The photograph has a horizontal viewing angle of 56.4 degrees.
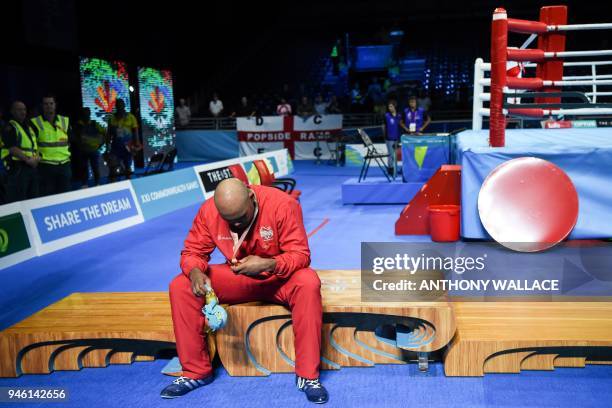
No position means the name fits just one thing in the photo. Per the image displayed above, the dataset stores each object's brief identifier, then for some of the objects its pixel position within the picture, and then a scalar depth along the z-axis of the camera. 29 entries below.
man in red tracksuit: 2.67
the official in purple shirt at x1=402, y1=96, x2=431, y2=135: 10.14
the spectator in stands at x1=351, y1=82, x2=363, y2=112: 17.69
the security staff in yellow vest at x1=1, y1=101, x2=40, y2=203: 6.43
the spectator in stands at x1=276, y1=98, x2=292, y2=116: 16.48
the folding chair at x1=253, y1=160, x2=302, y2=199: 6.52
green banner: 5.33
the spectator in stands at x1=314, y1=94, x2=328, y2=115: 17.19
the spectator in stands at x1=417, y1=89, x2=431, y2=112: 15.67
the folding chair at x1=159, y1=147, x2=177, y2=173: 12.63
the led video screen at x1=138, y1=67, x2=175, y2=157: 15.45
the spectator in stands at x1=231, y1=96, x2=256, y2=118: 17.75
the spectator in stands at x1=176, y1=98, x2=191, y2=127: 17.42
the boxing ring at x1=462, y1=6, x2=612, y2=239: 3.86
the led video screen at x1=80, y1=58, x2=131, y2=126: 12.88
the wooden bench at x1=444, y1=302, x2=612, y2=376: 2.77
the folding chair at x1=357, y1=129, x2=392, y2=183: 8.98
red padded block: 5.18
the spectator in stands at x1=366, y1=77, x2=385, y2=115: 17.25
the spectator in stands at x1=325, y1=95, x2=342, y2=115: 16.89
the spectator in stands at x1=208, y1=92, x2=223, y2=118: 17.86
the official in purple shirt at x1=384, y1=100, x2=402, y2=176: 10.15
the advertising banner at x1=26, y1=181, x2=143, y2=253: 5.91
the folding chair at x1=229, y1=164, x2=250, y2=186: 6.67
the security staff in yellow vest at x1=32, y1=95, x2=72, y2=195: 6.61
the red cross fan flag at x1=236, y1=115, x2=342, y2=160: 15.70
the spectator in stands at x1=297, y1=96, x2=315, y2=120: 15.97
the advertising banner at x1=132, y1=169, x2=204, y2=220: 7.74
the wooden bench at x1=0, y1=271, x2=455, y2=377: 2.87
